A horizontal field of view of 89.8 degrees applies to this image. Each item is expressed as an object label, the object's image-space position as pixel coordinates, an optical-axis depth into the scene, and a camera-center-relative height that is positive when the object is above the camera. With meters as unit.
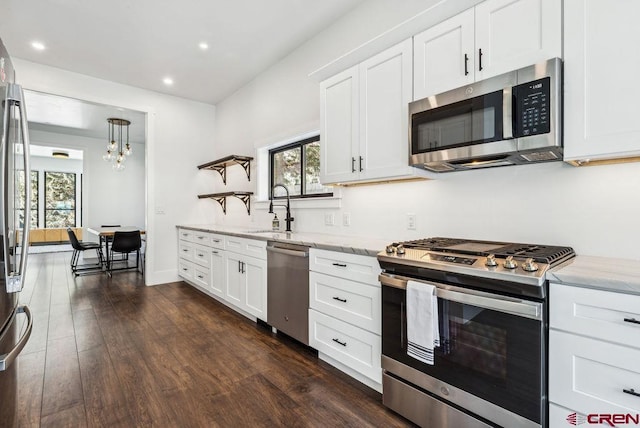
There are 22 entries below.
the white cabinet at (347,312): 1.97 -0.69
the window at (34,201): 9.33 +0.29
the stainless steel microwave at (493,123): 1.46 +0.46
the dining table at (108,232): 5.60 -0.38
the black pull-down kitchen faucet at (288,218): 3.50 -0.08
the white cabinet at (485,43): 1.50 +0.88
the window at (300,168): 3.46 +0.50
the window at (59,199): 9.69 +0.36
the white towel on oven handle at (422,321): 1.53 -0.54
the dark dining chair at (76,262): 5.70 -0.91
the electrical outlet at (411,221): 2.35 -0.08
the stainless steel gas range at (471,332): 1.27 -0.55
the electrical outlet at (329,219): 3.05 -0.08
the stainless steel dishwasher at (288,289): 2.50 -0.65
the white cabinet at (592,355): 1.10 -0.52
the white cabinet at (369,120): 2.09 +0.66
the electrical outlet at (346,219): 2.87 -0.08
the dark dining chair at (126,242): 5.35 -0.52
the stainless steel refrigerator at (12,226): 1.19 -0.06
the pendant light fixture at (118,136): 6.04 +1.70
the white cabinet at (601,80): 1.29 +0.55
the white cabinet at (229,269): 3.04 -0.66
